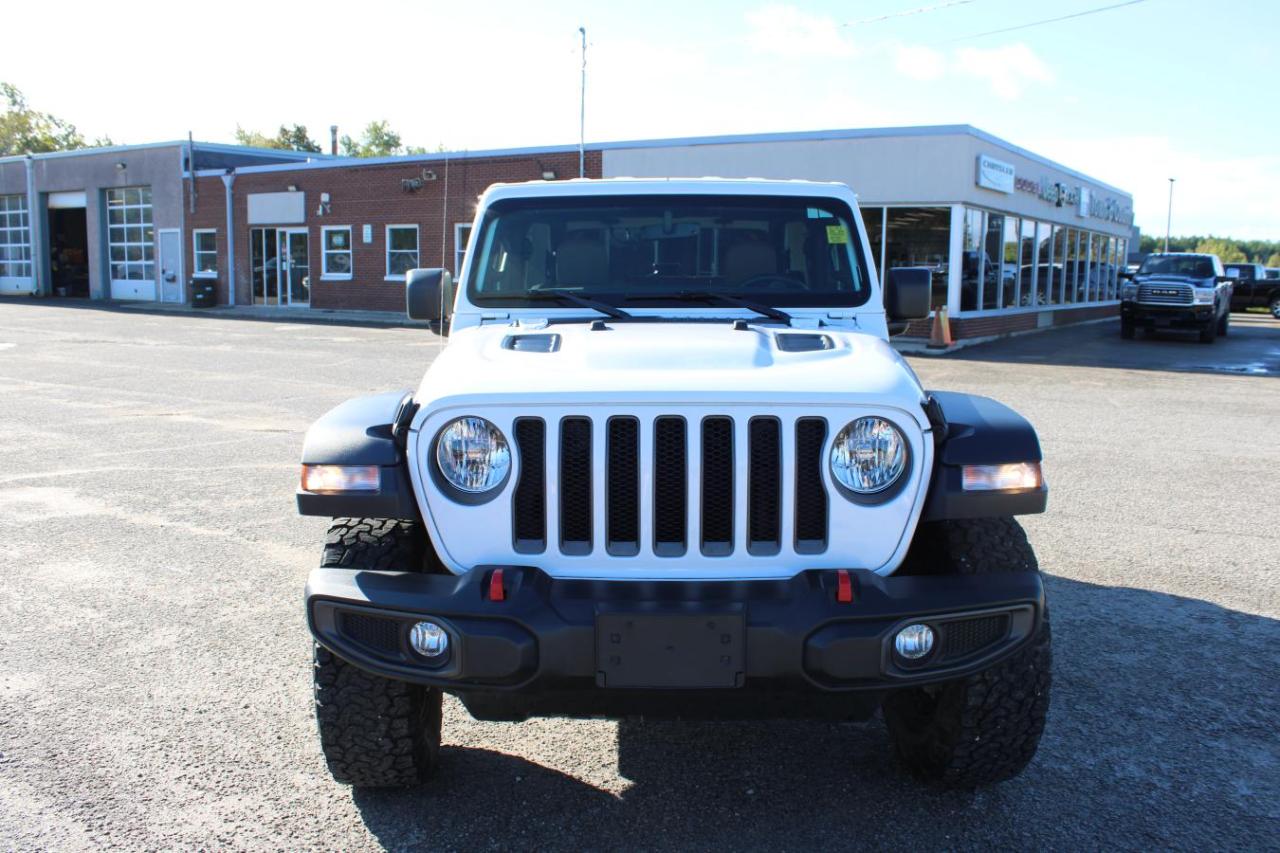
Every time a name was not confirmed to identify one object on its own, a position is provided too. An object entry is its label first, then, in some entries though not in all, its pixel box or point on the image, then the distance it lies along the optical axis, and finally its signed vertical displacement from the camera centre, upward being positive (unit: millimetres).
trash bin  34062 +92
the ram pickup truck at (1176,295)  23306 +389
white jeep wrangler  2691 -674
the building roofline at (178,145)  36406 +5127
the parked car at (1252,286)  40125 +1064
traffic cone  21078 -452
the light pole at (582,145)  25391 +3751
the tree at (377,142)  101938 +14865
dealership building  22188 +2436
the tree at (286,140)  94500 +13840
